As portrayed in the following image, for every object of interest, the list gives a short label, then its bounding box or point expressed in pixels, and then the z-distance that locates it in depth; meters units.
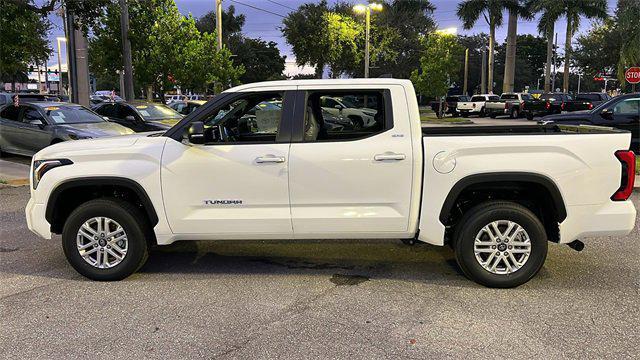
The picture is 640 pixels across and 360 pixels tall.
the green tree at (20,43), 24.09
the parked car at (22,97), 19.16
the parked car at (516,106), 30.92
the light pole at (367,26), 31.61
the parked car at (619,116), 12.66
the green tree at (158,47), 19.72
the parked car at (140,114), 14.80
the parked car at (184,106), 20.97
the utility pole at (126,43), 18.28
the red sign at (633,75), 20.42
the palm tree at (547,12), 37.34
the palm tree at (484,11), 40.22
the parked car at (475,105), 36.47
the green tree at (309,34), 45.19
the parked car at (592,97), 29.66
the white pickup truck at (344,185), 4.50
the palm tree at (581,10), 37.25
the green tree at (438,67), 34.47
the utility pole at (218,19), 29.16
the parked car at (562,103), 28.67
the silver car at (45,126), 11.95
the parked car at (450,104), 37.81
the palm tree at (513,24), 39.16
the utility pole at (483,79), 51.15
